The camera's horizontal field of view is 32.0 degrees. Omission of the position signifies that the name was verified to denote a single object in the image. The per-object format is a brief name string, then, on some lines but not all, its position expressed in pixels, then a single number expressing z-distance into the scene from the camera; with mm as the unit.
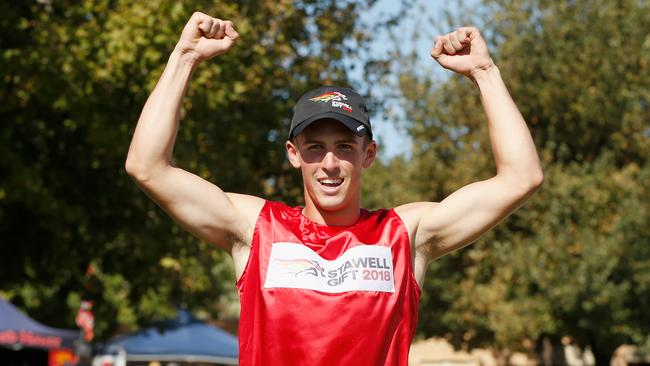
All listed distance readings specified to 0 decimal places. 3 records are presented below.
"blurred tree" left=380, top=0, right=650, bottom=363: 25531
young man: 4051
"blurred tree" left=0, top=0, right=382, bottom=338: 16672
